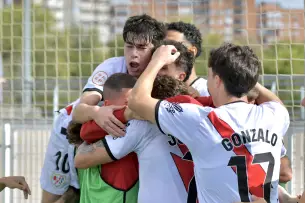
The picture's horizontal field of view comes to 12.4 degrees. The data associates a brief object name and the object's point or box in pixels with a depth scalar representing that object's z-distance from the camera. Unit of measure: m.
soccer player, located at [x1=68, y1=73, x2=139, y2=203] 7.56
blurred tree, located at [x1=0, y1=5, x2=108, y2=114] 15.46
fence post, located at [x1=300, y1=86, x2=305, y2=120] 13.38
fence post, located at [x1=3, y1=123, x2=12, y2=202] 13.70
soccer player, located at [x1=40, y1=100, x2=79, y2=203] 9.39
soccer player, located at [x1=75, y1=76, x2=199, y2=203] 7.29
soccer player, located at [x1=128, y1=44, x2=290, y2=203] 6.83
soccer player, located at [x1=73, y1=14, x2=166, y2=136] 8.43
